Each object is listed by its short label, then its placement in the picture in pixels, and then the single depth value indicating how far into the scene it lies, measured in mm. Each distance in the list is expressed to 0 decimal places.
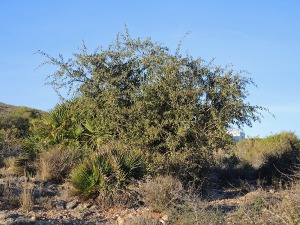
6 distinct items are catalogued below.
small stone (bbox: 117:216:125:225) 9925
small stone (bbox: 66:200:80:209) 11523
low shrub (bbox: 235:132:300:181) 18797
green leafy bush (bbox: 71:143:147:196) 11875
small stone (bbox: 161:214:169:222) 9775
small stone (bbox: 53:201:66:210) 11398
